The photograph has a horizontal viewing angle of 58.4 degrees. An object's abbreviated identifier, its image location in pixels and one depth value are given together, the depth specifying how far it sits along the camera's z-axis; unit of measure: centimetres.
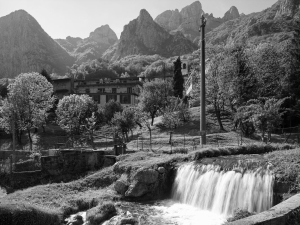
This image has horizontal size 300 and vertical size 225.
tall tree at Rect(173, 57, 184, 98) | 6572
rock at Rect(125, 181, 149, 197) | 1947
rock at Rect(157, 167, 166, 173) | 2007
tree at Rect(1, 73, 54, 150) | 4378
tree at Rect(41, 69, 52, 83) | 7988
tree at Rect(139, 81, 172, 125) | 5094
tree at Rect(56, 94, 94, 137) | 4328
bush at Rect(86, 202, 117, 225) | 1538
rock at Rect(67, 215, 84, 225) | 1546
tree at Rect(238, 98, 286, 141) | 2788
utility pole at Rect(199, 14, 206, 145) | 2678
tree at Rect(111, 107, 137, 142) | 3709
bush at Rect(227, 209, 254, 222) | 1177
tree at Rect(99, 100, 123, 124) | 5441
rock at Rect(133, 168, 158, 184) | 1976
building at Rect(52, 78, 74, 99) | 7919
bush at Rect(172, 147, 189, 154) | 2584
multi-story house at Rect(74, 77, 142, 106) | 7194
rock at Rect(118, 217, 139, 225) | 1409
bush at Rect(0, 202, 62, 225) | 1073
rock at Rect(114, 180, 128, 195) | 2022
